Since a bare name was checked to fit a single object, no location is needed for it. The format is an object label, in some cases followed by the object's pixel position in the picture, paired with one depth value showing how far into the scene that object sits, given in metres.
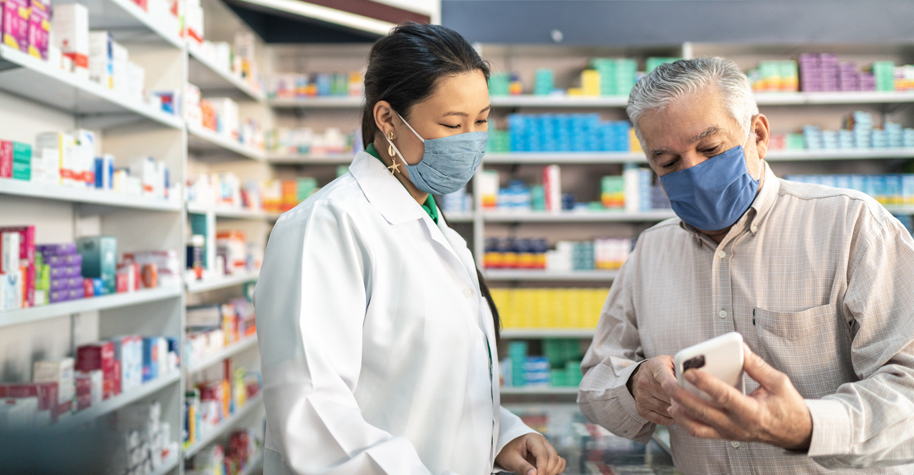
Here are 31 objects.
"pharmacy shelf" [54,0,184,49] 2.55
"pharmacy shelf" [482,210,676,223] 4.68
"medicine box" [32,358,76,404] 2.29
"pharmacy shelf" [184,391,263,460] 3.22
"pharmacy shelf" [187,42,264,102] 3.39
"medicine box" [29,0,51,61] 2.01
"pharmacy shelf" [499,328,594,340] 4.64
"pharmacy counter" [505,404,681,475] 1.35
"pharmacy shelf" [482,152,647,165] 4.67
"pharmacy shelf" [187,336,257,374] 3.28
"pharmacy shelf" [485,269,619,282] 4.70
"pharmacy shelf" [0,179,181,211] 1.90
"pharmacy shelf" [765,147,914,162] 4.61
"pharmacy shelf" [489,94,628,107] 4.73
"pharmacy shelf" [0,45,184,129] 1.99
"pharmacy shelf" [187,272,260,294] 3.27
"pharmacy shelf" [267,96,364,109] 4.77
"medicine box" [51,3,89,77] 2.28
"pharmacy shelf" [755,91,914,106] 4.62
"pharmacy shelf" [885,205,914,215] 4.61
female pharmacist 0.95
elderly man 1.07
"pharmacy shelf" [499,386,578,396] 4.64
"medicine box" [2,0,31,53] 1.85
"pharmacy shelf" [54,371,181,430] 2.33
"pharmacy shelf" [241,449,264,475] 4.14
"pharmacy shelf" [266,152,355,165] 4.81
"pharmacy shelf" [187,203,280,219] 3.34
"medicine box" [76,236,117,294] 2.52
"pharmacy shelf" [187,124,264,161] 3.38
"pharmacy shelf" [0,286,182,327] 1.92
